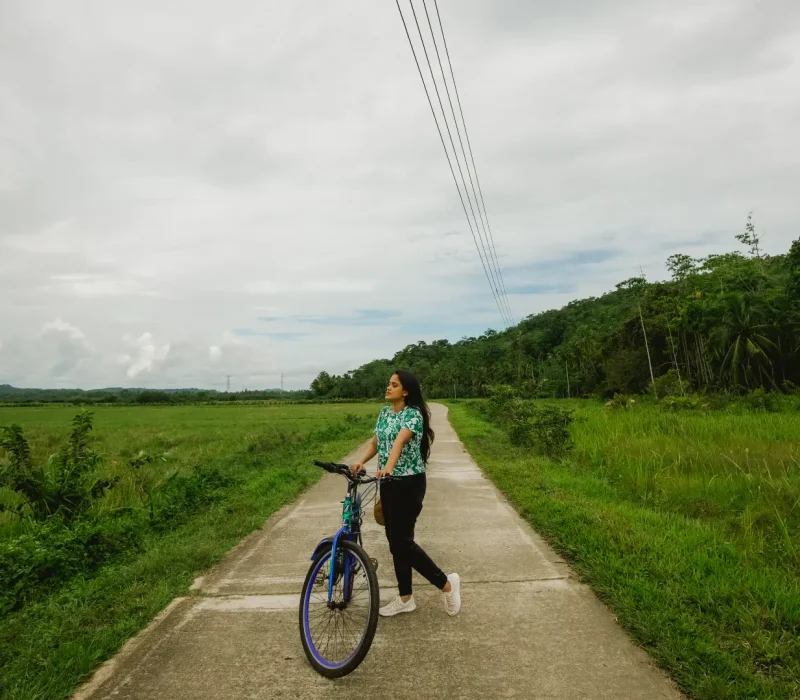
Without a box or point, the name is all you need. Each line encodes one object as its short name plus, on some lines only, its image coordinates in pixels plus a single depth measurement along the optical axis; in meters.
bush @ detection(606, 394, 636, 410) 25.21
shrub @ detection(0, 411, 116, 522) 6.66
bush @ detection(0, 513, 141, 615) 4.54
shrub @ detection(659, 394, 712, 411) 22.20
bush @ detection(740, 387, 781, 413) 20.55
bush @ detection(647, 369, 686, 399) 33.91
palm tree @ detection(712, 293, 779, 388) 32.12
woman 3.47
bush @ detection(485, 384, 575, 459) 12.03
